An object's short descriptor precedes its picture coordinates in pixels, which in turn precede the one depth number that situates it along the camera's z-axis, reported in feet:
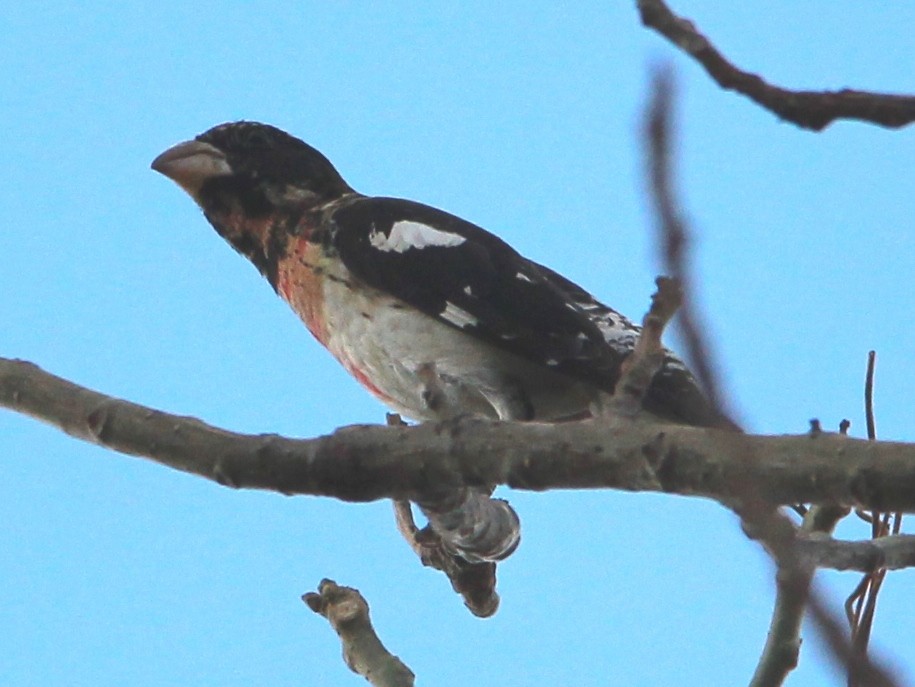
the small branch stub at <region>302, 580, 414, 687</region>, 22.58
